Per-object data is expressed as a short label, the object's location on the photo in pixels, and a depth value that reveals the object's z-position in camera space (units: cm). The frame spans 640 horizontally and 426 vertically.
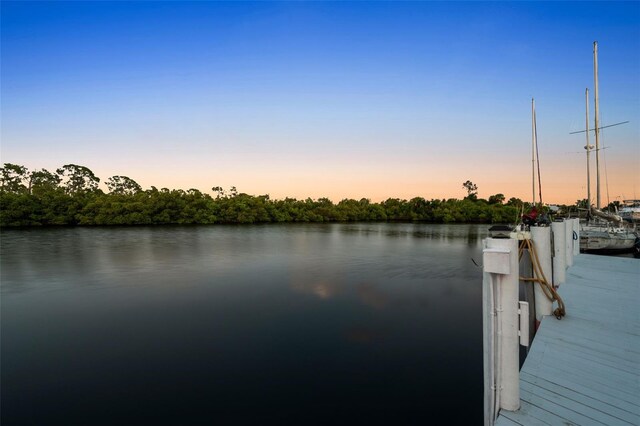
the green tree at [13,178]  8169
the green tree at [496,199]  11144
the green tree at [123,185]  11119
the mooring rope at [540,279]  491
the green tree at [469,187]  13176
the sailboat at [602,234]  2197
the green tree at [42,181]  8373
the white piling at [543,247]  509
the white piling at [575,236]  1141
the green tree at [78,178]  10325
